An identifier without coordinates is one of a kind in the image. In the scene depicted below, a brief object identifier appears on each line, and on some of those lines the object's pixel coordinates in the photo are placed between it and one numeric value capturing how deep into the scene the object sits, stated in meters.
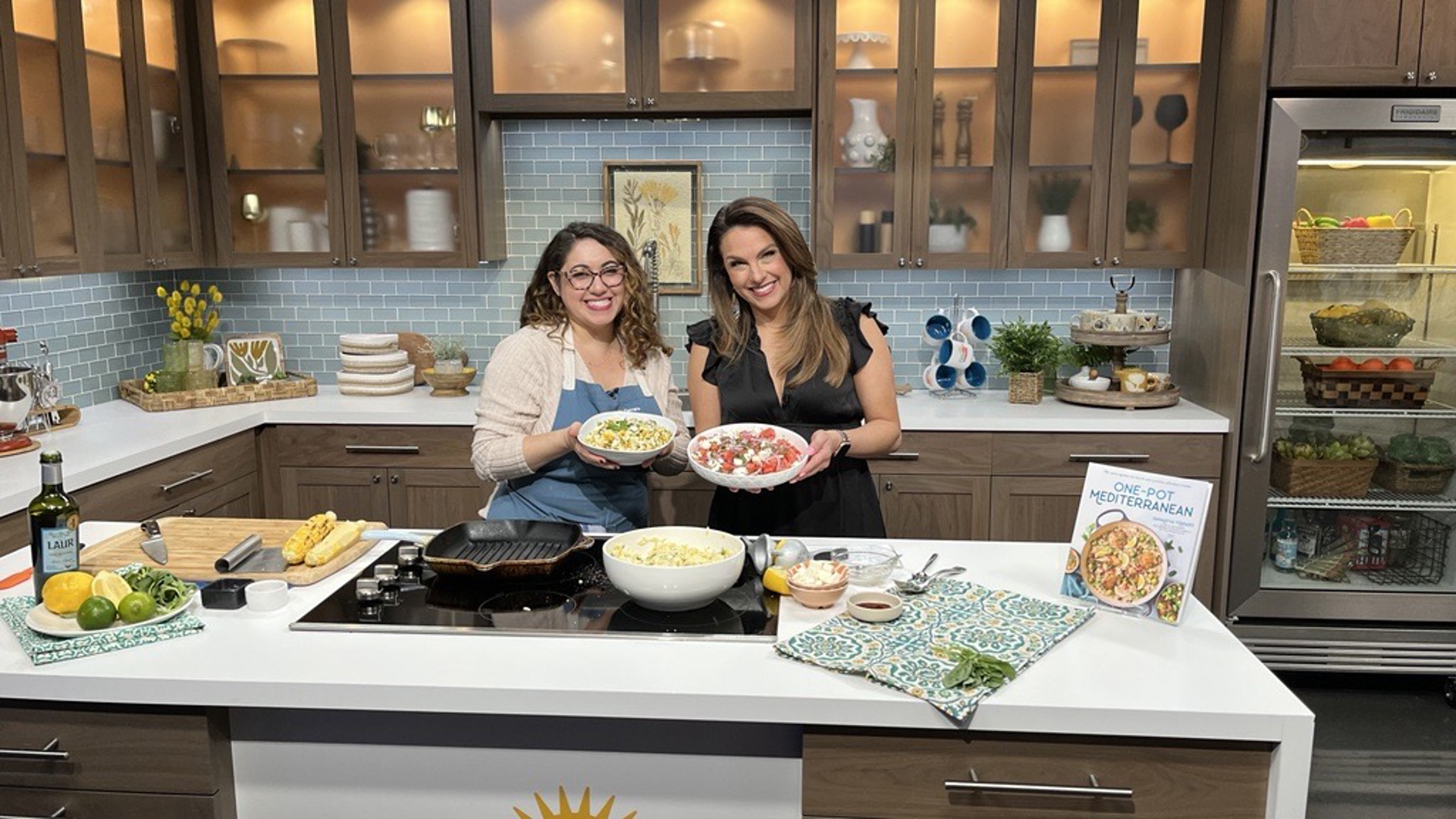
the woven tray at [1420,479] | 3.97
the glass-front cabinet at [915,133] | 4.14
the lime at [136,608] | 1.83
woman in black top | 2.84
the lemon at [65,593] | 1.83
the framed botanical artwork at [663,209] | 4.61
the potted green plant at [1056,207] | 4.22
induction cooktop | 1.87
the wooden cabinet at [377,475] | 4.13
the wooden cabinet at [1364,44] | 3.64
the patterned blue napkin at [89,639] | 1.74
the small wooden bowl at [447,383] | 4.46
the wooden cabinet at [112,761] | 1.73
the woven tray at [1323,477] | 3.95
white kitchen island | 1.60
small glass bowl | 2.07
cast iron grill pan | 2.05
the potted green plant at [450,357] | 4.47
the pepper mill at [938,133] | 4.20
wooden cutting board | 2.11
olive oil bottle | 1.91
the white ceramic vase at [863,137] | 4.20
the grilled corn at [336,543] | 2.13
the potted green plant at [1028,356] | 4.30
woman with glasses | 2.62
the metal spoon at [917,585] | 2.05
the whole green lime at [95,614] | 1.80
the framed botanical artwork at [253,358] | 4.38
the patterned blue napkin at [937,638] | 1.64
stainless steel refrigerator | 3.79
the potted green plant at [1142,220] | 4.21
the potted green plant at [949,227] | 4.26
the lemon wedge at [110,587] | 1.85
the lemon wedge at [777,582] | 2.03
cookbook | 1.90
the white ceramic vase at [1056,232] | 4.25
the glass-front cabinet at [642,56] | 4.17
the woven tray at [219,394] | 4.14
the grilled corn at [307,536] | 2.14
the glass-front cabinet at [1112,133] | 4.09
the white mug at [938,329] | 4.52
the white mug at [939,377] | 4.46
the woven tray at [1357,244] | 3.78
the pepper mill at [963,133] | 4.20
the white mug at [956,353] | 4.43
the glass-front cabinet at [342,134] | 4.27
